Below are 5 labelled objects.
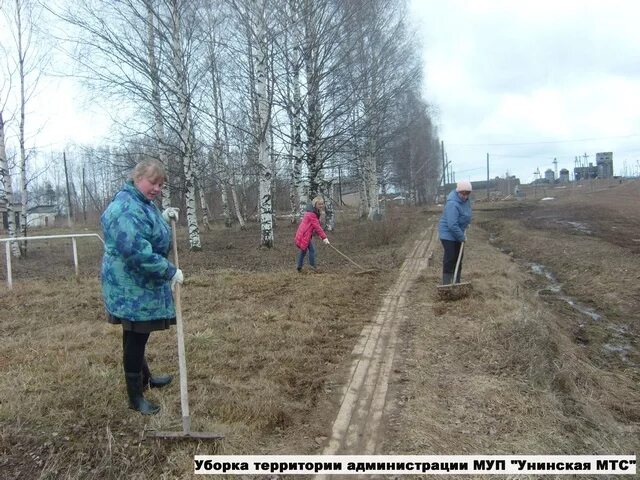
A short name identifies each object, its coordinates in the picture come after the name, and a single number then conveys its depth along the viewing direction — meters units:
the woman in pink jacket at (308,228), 9.62
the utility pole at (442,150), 52.02
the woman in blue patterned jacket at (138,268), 3.23
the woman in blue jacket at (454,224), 7.46
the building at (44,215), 58.73
